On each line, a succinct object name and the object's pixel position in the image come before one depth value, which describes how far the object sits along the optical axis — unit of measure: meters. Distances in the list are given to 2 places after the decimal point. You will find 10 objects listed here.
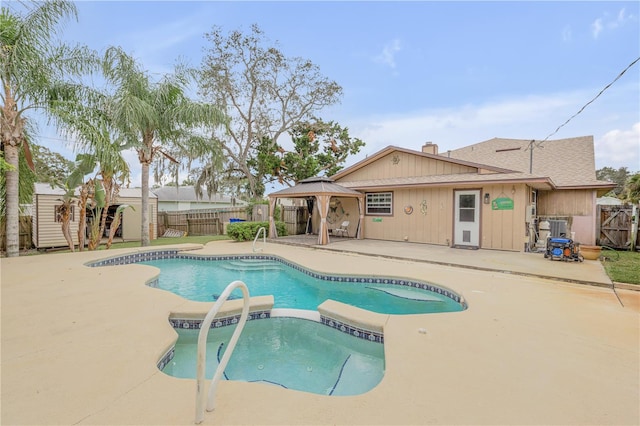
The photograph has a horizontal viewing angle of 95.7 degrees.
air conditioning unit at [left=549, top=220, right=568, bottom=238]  10.57
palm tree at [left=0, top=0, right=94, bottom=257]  7.61
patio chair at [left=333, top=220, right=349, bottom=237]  13.19
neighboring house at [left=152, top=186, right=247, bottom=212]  26.22
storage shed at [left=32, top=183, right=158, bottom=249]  11.39
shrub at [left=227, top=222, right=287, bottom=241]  12.35
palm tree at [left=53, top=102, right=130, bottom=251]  8.20
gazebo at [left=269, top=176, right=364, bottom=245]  10.79
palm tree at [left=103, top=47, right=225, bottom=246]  9.27
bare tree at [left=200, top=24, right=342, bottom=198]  16.38
